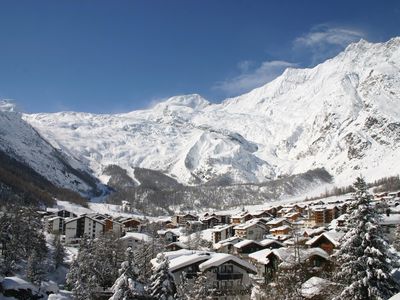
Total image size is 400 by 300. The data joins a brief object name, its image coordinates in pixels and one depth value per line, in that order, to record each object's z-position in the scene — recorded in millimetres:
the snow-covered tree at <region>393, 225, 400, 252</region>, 50459
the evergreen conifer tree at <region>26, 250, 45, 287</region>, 53384
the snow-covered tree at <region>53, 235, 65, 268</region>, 71125
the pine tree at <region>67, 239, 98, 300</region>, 47406
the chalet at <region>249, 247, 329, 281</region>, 42831
